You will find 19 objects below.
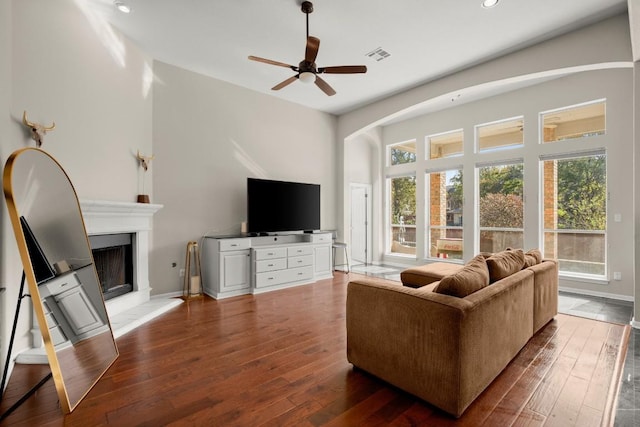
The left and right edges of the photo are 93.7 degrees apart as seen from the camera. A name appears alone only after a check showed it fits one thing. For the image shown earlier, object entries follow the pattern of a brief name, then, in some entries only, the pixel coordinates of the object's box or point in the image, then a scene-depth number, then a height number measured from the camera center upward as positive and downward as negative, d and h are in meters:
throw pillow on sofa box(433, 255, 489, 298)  1.90 -0.45
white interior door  7.41 -0.33
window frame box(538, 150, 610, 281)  4.48 -0.14
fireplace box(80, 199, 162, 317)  3.10 -0.15
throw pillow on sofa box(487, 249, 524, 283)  2.35 -0.41
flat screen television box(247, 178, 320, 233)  4.84 +0.14
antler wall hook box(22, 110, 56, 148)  2.57 +0.74
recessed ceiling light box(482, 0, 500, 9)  3.01 +2.15
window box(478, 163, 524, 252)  5.37 +0.15
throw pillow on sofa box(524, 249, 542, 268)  2.95 -0.45
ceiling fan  3.06 +1.60
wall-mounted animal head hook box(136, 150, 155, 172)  3.96 +0.72
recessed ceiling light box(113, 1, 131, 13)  3.11 +2.18
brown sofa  1.76 -0.81
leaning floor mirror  1.89 -0.43
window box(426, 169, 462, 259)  6.18 +0.01
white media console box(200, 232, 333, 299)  4.37 -0.79
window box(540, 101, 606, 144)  4.58 +1.49
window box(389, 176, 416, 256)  6.99 +0.01
